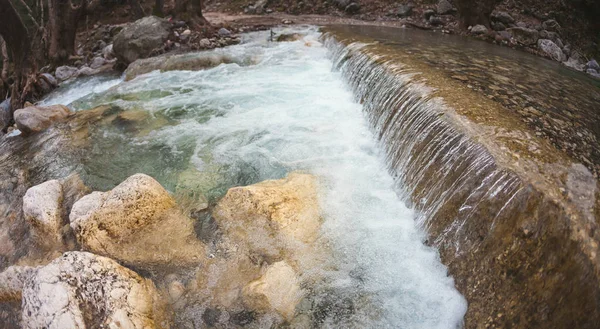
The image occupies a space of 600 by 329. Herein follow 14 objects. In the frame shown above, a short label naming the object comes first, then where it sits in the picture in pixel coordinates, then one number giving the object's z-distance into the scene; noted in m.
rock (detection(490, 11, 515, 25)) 11.27
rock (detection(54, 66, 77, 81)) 9.70
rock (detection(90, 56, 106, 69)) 10.46
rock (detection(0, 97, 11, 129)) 7.64
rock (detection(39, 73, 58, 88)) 8.93
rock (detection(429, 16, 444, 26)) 11.79
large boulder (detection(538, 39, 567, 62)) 8.90
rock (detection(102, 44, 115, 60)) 11.01
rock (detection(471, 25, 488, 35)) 10.16
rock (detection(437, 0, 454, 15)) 12.38
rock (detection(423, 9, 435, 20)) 12.33
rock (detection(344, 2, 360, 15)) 13.94
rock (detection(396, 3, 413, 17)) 12.96
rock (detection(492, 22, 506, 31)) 10.80
